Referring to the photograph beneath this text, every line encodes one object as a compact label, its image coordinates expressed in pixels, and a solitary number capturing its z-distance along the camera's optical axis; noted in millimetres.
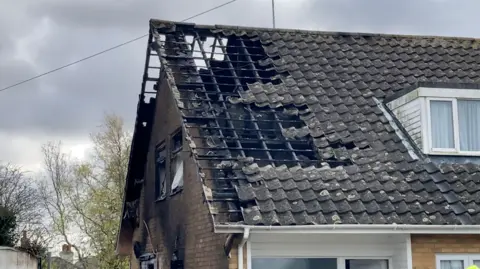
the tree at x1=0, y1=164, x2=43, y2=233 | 36438
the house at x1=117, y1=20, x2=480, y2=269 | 11023
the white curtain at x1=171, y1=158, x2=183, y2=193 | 14406
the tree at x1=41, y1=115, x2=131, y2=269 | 34656
